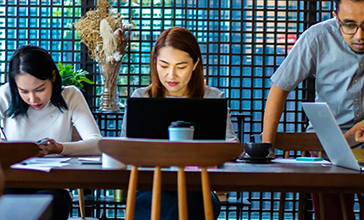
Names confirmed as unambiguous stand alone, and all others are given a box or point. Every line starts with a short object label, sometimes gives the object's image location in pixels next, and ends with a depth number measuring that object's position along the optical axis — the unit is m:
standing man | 2.46
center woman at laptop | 2.70
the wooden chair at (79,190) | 2.93
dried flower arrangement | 3.76
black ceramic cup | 2.29
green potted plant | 3.77
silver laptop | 1.93
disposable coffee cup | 1.95
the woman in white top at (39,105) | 2.74
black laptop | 2.08
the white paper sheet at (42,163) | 1.90
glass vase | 3.79
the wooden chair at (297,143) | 2.60
